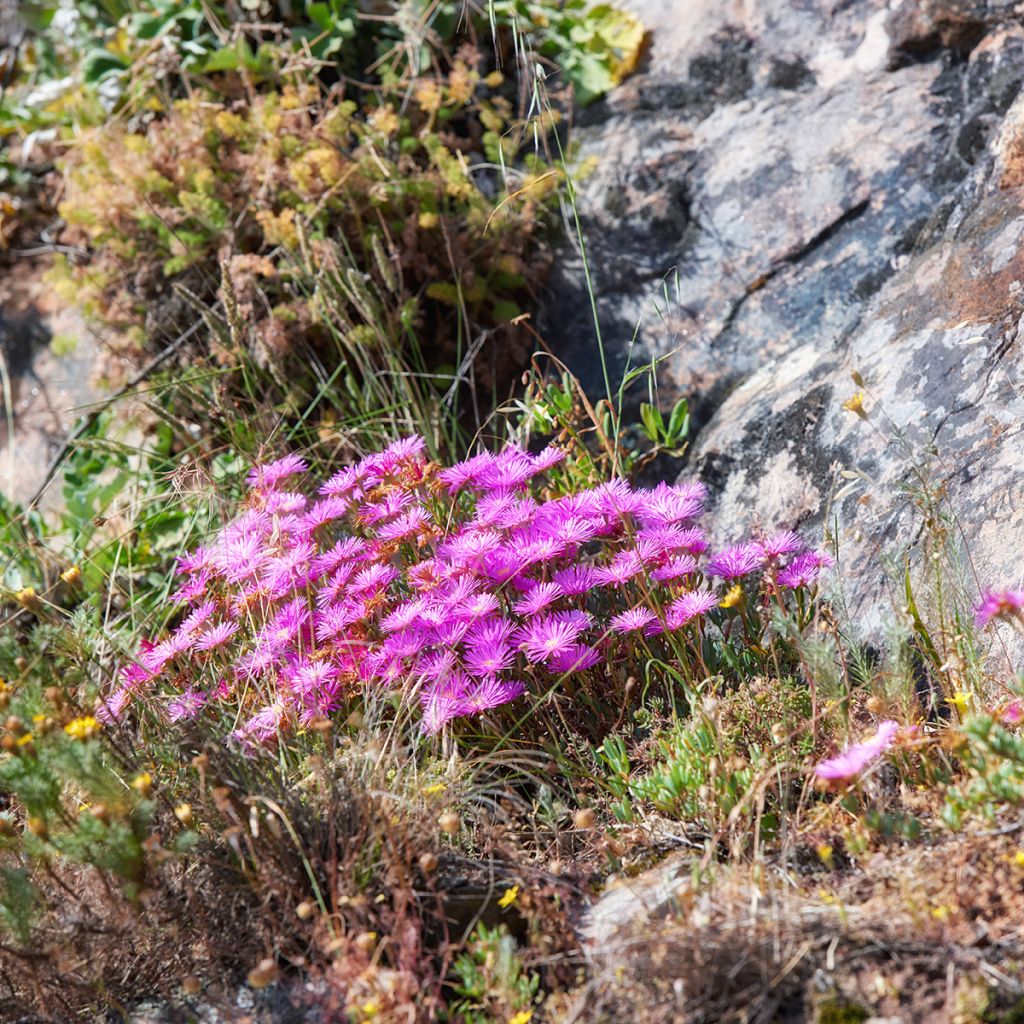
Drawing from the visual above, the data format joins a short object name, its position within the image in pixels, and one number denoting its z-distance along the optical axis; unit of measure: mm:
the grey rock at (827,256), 2812
